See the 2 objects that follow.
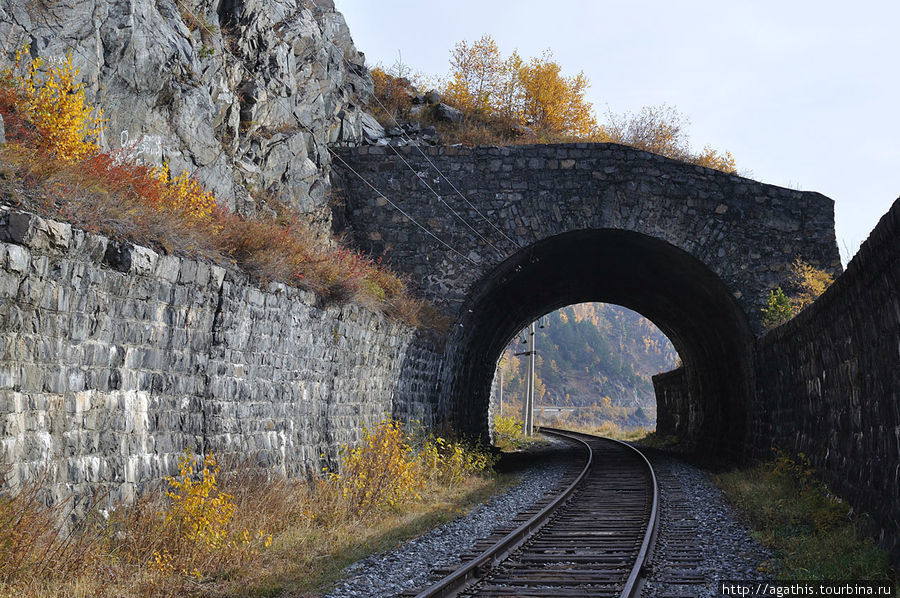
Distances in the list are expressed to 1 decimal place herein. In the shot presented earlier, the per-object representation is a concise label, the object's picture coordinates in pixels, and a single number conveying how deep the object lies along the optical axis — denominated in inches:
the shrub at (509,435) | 1196.5
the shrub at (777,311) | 702.5
